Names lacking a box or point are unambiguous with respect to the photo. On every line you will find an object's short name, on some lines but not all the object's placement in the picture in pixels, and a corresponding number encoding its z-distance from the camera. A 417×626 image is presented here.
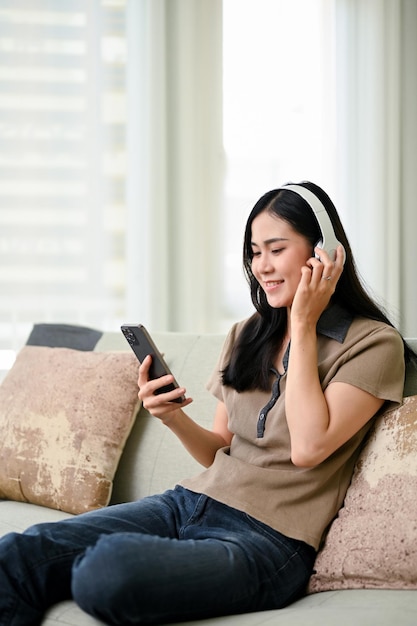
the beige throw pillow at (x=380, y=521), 2.30
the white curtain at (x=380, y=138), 4.51
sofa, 2.21
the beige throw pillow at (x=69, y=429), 2.83
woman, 2.18
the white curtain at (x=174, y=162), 4.03
